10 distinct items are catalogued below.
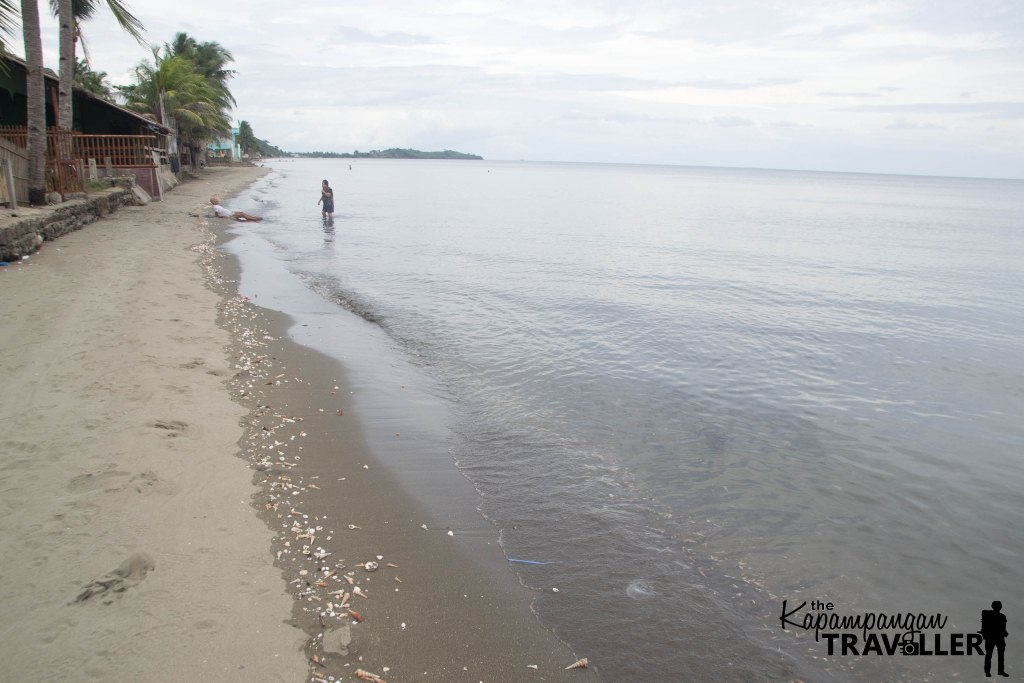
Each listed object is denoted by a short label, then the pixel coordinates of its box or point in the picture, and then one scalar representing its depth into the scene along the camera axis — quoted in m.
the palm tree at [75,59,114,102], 44.33
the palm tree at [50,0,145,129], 21.09
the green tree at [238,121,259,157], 140.12
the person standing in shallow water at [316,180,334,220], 36.62
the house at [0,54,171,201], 23.04
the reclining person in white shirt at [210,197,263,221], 30.38
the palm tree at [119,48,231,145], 48.97
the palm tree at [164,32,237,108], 64.69
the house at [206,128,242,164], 102.14
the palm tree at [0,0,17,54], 12.20
